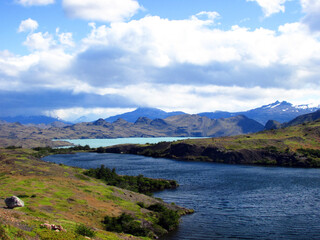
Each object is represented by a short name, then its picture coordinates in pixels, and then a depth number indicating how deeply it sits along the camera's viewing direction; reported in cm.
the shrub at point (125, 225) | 5664
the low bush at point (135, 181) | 11131
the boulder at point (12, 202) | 4950
